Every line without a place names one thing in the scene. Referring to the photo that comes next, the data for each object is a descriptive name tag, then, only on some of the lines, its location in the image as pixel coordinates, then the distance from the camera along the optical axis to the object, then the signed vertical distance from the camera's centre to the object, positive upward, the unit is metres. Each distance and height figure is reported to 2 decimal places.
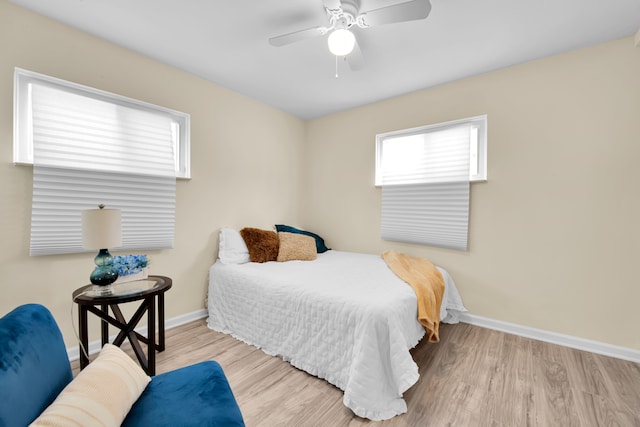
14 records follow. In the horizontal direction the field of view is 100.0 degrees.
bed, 1.58 -0.83
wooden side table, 1.66 -0.69
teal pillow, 3.50 -0.38
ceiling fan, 1.52 +1.15
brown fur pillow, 2.88 -0.43
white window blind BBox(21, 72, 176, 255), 1.92 +0.28
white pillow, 2.84 -0.47
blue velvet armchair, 0.75 -0.61
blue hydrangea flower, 1.85 -0.44
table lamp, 1.65 -0.21
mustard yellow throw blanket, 1.99 -0.61
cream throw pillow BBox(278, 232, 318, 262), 2.97 -0.48
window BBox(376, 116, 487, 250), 2.77 +0.34
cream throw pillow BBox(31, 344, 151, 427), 0.76 -0.63
